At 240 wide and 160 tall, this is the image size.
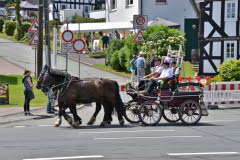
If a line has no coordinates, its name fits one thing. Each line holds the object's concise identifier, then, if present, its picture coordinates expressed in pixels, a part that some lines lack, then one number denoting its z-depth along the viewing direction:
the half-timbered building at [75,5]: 90.78
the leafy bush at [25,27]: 59.94
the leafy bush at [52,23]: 67.39
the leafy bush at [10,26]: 63.20
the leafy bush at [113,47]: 39.91
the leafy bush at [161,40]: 35.22
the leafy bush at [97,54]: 46.91
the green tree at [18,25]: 58.53
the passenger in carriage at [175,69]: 23.13
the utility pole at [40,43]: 29.73
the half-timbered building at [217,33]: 36.97
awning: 49.31
